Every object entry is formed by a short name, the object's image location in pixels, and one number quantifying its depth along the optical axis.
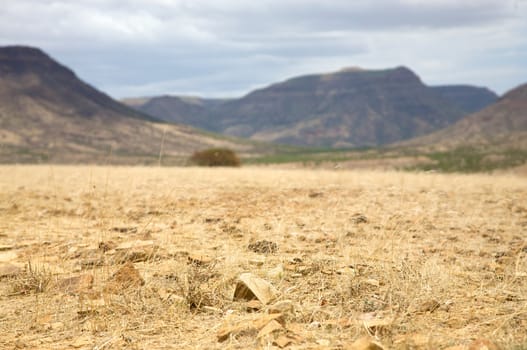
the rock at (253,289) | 3.90
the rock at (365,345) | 2.82
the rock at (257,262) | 4.96
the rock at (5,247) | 5.97
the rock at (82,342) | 3.29
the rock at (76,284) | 4.34
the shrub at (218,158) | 31.31
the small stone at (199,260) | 4.90
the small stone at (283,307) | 3.59
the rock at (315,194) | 10.49
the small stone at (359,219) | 7.26
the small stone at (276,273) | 4.44
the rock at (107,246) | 5.31
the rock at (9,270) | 4.91
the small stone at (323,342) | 3.10
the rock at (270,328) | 3.19
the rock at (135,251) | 5.29
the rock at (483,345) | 2.85
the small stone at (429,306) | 3.71
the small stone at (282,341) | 3.08
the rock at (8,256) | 5.43
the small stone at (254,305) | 3.82
